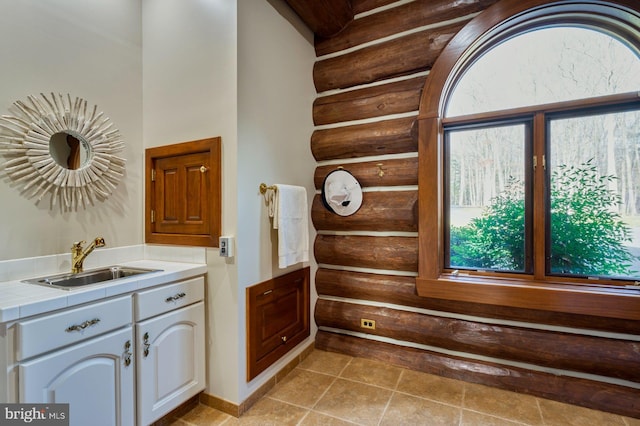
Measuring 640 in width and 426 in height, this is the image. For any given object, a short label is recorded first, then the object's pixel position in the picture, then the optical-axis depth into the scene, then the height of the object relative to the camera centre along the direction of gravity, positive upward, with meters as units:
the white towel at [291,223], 2.19 -0.06
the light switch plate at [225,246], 1.92 -0.19
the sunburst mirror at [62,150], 1.75 +0.43
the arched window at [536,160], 1.97 +0.39
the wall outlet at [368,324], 2.61 -0.96
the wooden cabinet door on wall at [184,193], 2.02 +0.17
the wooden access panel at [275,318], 2.06 -0.80
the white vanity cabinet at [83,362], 1.25 -0.67
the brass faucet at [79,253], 1.92 -0.23
